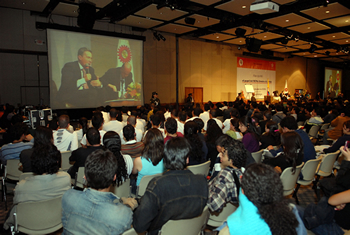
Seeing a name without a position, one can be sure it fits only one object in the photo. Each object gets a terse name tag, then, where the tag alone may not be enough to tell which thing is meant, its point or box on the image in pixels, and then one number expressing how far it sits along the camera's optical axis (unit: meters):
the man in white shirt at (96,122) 3.88
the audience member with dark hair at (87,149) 2.92
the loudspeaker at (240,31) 11.97
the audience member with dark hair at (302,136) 3.54
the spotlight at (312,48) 15.18
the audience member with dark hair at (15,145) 3.36
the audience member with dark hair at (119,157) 2.52
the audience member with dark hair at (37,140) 2.75
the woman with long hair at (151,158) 2.57
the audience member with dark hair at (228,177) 1.80
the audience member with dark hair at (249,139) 3.79
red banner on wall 17.67
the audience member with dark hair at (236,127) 4.22
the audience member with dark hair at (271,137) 4.14
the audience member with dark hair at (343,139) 3.76
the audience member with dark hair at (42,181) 2.01
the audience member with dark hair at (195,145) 3.20
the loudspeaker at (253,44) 12.27
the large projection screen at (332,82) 24.66
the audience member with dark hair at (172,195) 1.51
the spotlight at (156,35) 12.28
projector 6.61
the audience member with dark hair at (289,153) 2.87
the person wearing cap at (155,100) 10.88
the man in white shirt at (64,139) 3.97
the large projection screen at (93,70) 9.24
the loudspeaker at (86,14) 6.79
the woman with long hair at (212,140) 3.66
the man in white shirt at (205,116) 7.06
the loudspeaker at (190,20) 10.19
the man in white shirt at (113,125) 5.04
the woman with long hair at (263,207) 1.21
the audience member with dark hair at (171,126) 3.59
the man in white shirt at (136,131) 4.60
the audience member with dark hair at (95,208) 1.43
